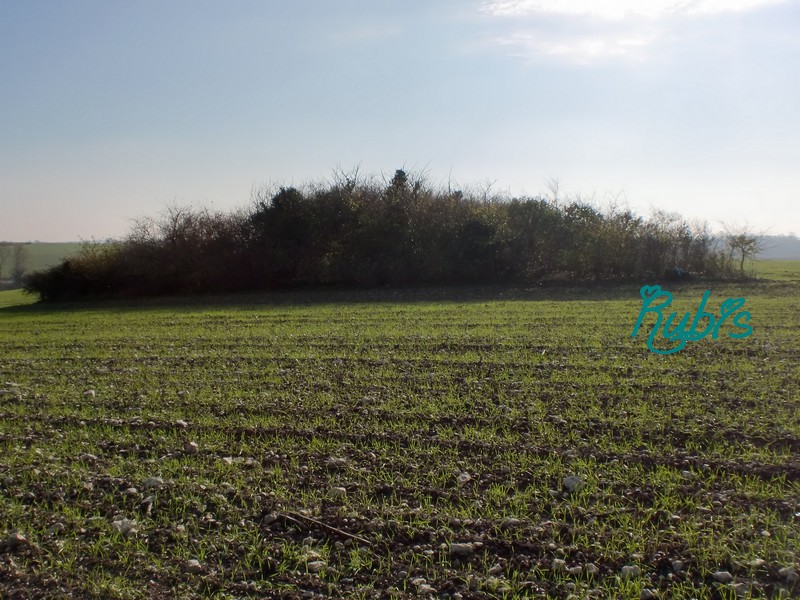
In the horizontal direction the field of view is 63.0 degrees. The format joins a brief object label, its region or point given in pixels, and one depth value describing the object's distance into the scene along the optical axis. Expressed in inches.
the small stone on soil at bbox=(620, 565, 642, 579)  144.6
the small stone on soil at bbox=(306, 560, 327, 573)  154.2
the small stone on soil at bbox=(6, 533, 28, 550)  169.3
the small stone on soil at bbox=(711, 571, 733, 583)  142.4
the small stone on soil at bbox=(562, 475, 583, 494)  189.2
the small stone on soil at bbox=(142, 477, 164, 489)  204.1
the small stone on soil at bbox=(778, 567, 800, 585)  140.1
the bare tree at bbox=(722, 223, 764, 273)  1064.8
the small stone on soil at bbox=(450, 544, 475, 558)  158.4
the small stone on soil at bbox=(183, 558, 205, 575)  154.3
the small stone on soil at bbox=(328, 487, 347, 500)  192.1
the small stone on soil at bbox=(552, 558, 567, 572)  148.2
